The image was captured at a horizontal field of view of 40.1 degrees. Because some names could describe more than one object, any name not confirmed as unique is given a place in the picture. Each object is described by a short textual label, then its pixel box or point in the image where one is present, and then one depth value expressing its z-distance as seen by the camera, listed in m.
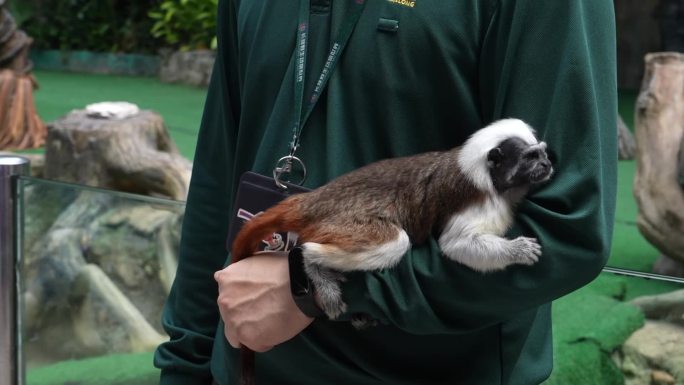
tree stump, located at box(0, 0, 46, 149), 8.98
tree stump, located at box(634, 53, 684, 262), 5.09
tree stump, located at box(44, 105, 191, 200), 5.62
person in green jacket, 1.15
